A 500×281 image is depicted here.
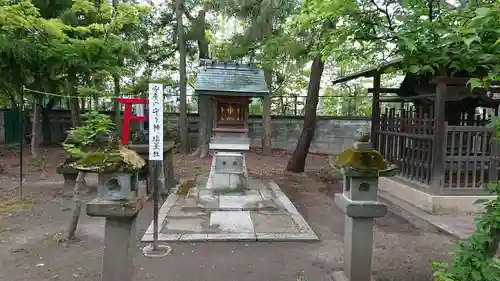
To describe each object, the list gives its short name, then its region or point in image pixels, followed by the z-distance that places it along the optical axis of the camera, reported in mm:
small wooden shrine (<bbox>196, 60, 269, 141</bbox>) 8078
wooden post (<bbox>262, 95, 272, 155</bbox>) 14766
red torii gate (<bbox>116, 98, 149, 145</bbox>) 7180
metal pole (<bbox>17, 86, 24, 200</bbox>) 7562
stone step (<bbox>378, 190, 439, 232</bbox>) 6168
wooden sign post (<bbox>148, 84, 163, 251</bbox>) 4922
